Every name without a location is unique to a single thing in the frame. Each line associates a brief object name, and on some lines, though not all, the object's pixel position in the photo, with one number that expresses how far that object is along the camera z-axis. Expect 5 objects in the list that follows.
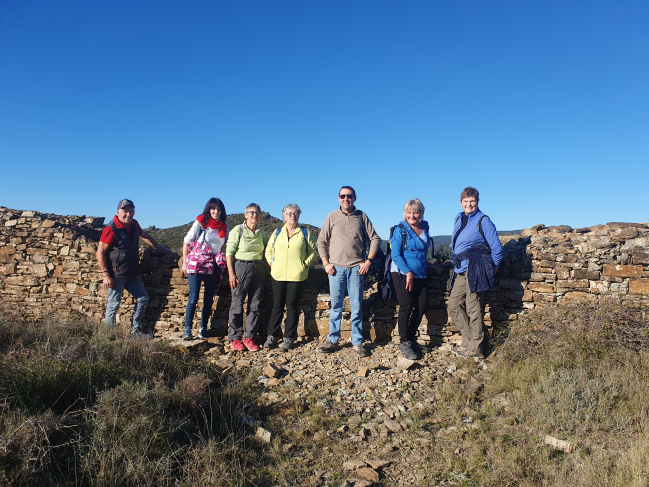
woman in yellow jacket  5.67
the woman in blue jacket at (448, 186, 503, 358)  5.19
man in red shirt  5.70
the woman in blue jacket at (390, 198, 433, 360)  5.39
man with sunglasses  5.45
